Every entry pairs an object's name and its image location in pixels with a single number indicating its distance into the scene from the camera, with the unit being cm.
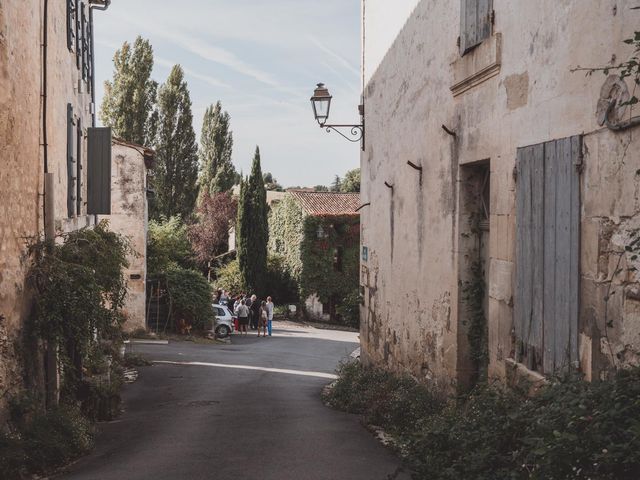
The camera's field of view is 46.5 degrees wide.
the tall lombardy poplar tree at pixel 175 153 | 4125
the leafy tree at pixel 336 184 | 8972
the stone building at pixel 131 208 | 2377
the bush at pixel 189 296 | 2566
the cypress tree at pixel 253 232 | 3728
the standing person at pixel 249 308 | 3136
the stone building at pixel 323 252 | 3747
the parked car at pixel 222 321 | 2694
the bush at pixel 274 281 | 3834
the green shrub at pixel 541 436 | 375
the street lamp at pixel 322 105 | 1467
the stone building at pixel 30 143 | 761
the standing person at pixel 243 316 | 2903
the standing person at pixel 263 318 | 2872
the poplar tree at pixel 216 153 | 4634
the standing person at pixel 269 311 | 2844
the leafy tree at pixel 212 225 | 4281
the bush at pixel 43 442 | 697
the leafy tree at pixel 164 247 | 2641
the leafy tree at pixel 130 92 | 3853
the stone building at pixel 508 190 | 527
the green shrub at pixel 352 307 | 1529
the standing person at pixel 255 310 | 3130
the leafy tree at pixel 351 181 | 6469
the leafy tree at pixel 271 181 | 7406
